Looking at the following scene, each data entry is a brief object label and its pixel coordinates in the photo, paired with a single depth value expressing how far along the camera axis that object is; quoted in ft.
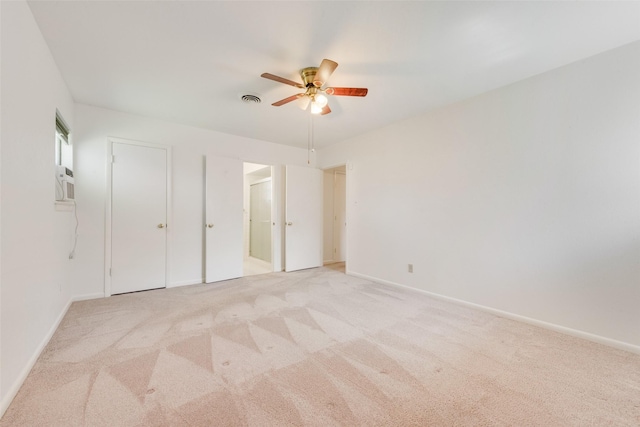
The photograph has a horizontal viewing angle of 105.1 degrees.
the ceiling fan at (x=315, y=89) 6.97
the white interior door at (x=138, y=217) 10.92
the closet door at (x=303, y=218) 15.58
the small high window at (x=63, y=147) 8.71
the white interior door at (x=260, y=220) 18.49
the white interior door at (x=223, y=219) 13.00
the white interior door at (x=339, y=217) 18.93
